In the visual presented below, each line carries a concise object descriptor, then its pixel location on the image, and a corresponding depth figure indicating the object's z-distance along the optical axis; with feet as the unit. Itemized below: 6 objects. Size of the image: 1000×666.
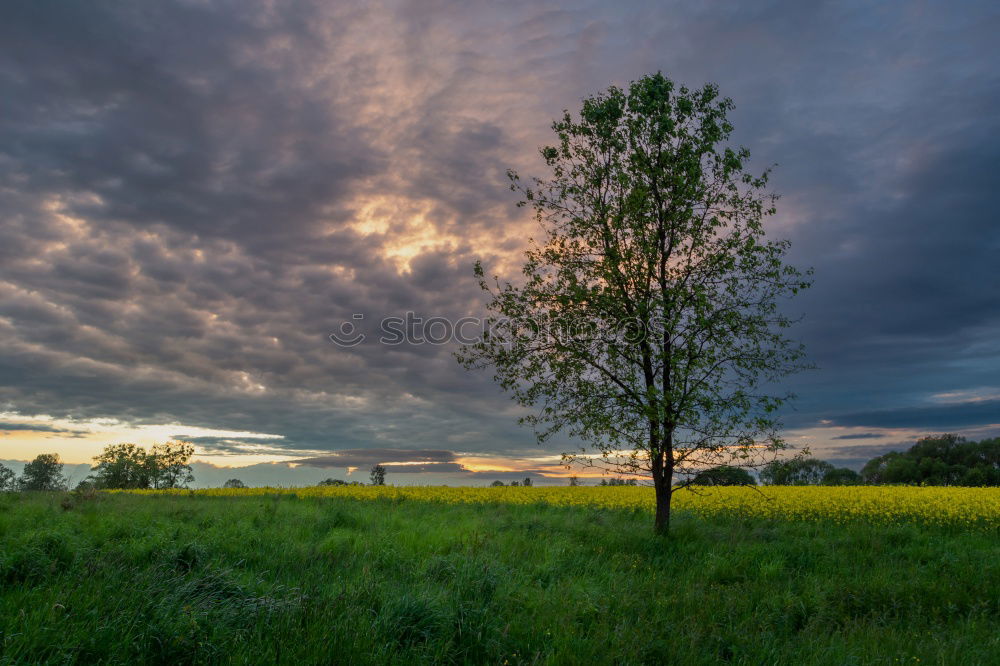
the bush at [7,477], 231.77
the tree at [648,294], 47.37
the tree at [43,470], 254.06
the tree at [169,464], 239.99
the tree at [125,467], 235.20
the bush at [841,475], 282.44
